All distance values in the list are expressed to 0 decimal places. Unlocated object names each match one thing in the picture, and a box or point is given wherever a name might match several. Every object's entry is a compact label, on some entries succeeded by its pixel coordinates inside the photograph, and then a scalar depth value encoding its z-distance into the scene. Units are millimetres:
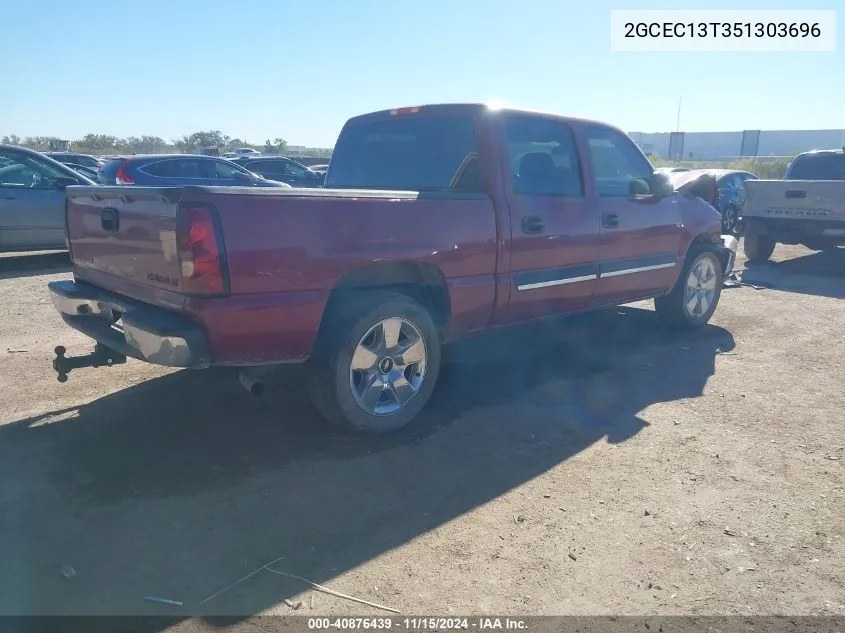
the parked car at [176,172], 11484
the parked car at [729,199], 16219
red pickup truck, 3377
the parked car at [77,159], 21647
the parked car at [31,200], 9195
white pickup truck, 10125
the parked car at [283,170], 17859
